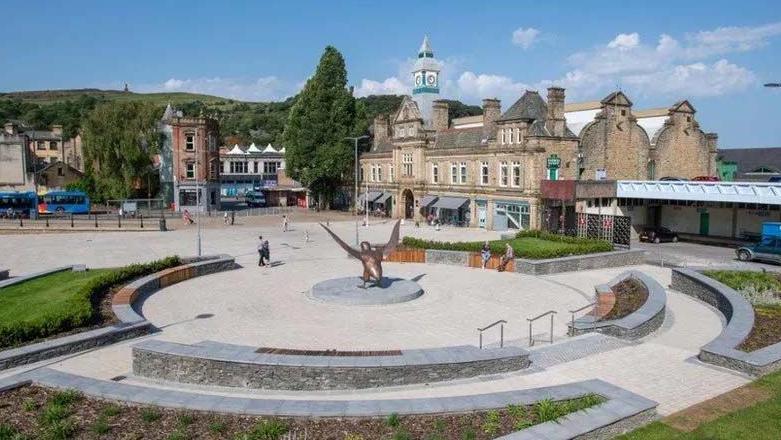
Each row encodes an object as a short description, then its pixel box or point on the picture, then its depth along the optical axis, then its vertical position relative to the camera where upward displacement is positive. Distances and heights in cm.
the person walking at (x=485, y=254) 3084 -342
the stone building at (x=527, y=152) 4656 +316
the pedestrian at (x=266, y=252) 3120 -334
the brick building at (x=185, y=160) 6575 +345
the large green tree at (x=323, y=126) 6544 +721
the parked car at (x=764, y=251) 3272 -359
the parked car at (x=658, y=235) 4375 -351
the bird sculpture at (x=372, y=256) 2461 -281
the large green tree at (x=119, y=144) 6300 +501
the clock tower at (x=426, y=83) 6788 +1234
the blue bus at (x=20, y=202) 5819 -109
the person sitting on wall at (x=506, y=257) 3012 -353
